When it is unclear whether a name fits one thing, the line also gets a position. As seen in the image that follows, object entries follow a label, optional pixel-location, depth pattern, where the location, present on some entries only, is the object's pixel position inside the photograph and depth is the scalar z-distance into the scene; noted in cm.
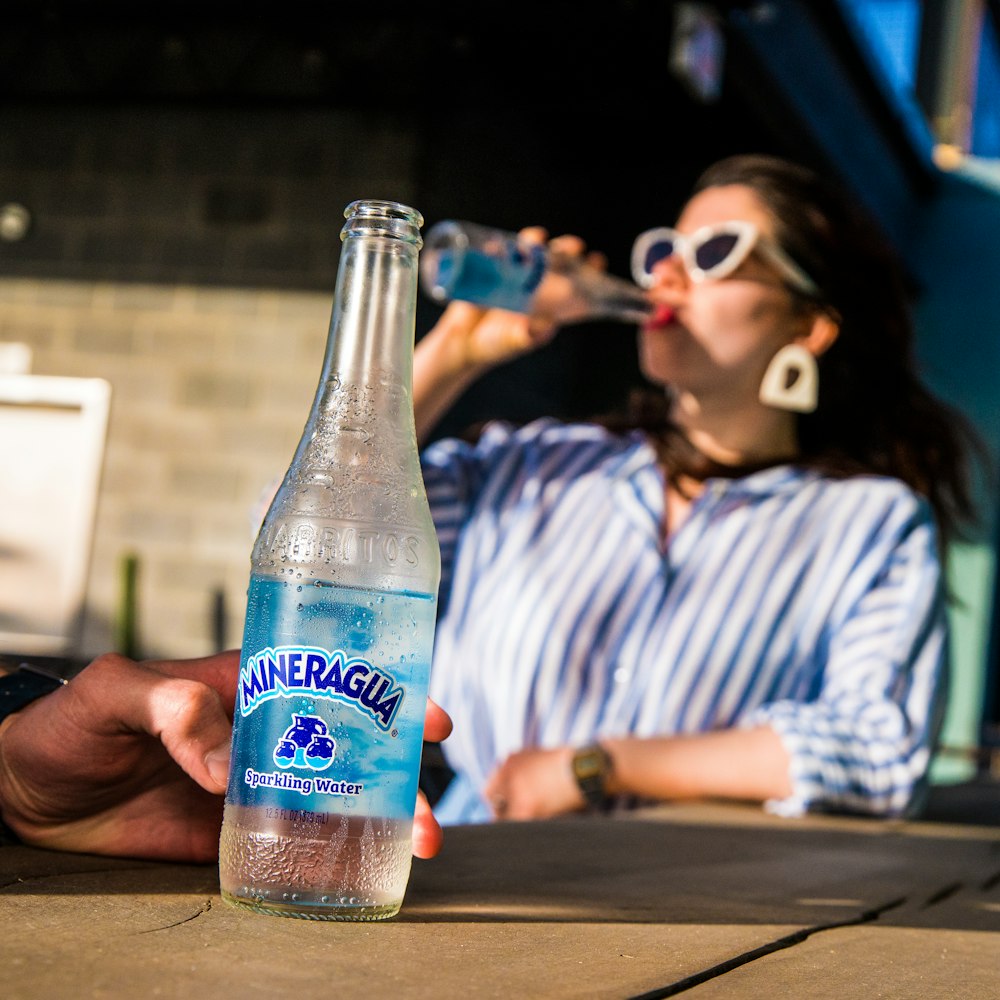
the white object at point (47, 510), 481
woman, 171
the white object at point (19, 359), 540
